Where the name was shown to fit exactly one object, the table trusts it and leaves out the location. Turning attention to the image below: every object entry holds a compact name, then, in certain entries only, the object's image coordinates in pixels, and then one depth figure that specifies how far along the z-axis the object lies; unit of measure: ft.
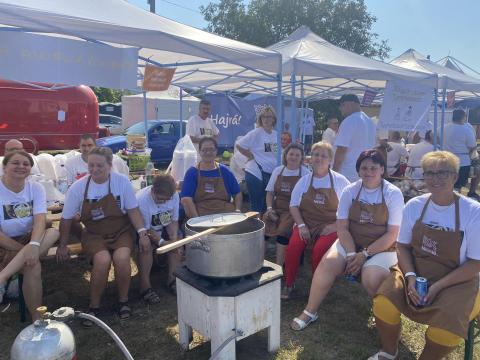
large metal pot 7.56
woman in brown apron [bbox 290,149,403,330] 9.34
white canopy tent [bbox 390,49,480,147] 23.36
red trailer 30.68
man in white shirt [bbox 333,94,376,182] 13.78
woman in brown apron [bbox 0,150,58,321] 9.00
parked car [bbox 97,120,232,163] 36.32
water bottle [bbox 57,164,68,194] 13.61
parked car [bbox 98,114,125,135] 59.87
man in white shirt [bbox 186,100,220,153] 21.03
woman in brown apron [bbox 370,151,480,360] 7.22
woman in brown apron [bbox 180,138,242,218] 12.03
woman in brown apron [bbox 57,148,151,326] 9.89
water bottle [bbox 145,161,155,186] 13.83
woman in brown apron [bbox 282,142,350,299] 10.72
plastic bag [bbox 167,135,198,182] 14.97
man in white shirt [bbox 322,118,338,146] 27.66
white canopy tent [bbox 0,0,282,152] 9.05
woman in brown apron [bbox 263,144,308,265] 12.19
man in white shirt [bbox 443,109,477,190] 22.67
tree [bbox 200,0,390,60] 75.74
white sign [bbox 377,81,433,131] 18.67
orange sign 15.14
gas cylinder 5.34
